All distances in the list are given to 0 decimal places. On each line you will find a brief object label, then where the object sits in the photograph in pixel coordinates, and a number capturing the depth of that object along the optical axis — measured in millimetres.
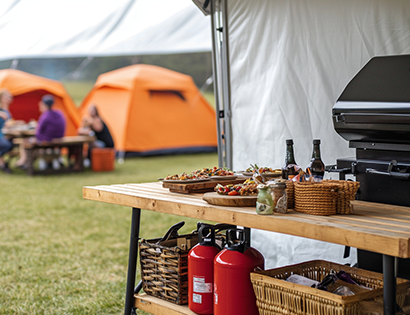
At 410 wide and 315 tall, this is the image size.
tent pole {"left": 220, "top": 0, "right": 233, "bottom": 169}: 3254
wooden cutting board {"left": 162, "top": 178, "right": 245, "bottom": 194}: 2182
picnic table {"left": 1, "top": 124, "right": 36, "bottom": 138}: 8719
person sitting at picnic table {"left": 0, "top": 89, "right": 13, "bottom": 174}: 8828
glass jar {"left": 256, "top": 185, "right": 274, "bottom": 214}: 1716
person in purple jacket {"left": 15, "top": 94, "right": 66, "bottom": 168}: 8289
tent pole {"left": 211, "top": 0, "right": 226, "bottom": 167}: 3350
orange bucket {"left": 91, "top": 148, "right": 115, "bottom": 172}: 8703
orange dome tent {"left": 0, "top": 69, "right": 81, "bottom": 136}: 10477
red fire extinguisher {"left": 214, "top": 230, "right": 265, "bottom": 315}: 1948
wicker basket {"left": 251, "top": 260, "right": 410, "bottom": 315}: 1648
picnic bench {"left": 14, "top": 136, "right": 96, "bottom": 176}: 8312
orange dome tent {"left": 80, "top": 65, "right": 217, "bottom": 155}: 10508
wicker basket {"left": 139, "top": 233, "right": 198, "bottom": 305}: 2255
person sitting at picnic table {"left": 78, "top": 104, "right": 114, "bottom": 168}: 9273
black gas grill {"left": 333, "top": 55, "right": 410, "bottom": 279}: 1905
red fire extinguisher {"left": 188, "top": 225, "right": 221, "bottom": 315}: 2115
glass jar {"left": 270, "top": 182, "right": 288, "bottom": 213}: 1745
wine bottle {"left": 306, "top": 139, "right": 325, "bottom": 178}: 2045
